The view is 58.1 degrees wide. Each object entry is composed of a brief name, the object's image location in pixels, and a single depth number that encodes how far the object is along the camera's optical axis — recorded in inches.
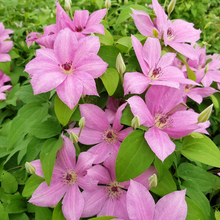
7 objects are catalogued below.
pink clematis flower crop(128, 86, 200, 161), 19.0
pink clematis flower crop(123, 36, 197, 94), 20.6
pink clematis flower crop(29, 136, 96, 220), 21.1
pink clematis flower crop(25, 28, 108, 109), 20.0
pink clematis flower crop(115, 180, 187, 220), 18.7
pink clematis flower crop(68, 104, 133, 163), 22.4
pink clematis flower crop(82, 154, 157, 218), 21.5
